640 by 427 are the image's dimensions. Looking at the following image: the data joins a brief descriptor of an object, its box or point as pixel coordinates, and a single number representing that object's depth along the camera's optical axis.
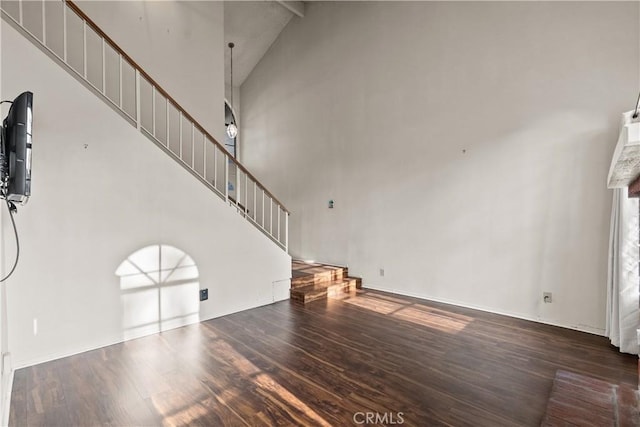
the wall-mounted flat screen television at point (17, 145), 1.76
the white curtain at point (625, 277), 3.06
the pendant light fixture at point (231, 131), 6.38
